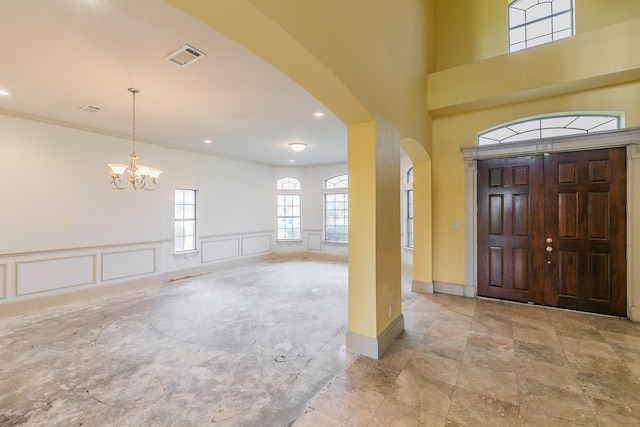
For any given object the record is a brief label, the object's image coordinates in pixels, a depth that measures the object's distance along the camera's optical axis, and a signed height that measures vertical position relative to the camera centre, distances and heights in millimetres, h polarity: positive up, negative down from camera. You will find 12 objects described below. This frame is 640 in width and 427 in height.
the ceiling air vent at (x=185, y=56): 2514 +1524
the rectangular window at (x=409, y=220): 6637 -105
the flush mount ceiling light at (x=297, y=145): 5598 +1440
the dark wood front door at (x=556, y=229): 3621 -201
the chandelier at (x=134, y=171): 3580 +628
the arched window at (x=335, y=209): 8375 +210
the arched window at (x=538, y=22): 4039 +2958
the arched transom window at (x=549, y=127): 3781 +1301
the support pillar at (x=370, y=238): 2727 -231
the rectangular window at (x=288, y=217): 8820 -39
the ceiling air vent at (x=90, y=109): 3843 +1537
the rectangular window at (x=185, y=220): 6336 -98
